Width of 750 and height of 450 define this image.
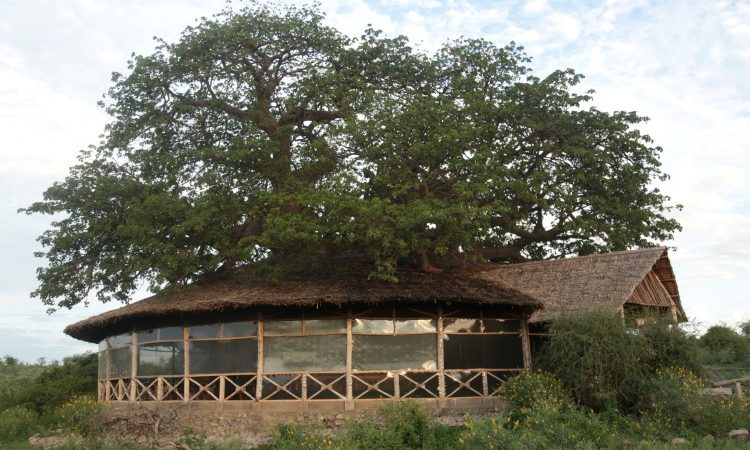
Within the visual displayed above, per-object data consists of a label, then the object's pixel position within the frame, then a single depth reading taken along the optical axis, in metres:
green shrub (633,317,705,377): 17.67
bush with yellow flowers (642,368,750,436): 15.48
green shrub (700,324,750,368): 26.34
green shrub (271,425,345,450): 14.37
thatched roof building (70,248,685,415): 18.98
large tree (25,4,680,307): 20.58
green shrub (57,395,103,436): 18.83
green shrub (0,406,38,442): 20.77
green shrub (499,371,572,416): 16.67
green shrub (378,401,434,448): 15.73
